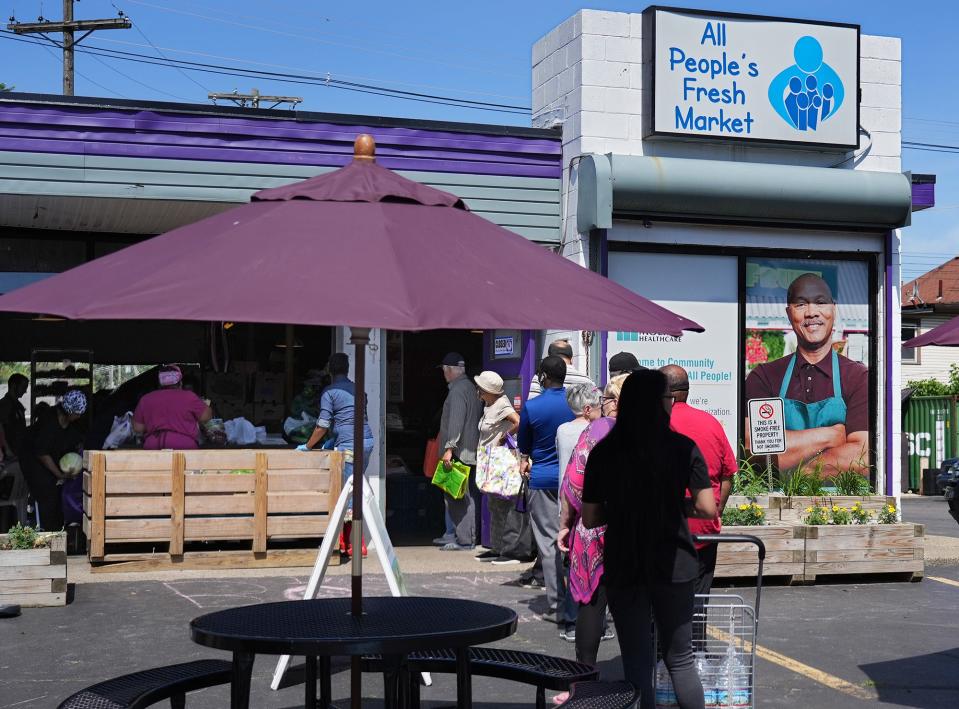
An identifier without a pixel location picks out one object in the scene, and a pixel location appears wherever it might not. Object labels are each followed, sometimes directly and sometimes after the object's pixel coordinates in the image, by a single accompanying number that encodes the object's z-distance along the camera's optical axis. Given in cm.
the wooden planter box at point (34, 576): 871
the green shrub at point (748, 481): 1106
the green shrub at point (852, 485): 1191
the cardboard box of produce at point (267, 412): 1363
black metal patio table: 408
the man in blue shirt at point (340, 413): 1096
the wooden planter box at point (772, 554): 967
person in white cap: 1055
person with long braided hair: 506
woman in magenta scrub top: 1088
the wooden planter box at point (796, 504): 1063
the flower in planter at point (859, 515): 1050
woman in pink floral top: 620
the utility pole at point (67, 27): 2847
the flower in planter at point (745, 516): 1026
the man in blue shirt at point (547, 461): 810
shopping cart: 550
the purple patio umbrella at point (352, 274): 356
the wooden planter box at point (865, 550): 1005
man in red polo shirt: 601
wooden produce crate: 1041
